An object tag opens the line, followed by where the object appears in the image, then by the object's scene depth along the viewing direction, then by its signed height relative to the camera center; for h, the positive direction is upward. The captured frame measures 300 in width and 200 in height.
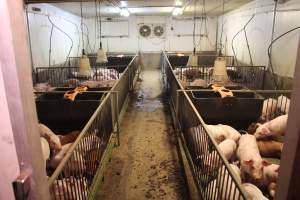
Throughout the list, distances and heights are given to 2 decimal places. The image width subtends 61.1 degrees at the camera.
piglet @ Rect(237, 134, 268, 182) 2.58 -1.17
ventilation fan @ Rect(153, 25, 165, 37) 12.64 +0.86
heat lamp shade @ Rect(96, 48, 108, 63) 6.29 -0.19
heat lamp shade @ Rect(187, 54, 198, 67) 5.65 -0.26
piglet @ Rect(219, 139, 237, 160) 3.01 -1.15
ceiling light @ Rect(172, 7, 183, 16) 9.23 +1.43
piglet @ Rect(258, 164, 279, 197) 2.60 -1.31
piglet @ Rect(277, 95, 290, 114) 4.03 -0.87
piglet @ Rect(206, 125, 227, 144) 3.28 -1.08
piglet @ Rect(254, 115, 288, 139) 3.37 -1.05
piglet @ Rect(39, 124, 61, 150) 2.98 -1.04
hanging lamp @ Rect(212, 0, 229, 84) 4.16 -0.33
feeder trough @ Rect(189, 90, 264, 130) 3.76 -0.89
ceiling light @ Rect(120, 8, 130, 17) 9.27 +1.40
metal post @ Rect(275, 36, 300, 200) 0.67 -0.28
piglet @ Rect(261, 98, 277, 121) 4.14 -0.94
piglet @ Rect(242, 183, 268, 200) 2.14 -1.22
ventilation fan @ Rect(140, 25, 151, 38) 12.61 +0.85
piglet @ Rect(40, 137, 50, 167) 2.76 -1.07
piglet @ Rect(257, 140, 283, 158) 3.29 -1.27
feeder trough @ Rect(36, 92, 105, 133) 3.79 -0.96
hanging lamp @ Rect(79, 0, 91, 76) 4.86 -0.31
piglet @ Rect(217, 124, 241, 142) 3.31 -1.09
